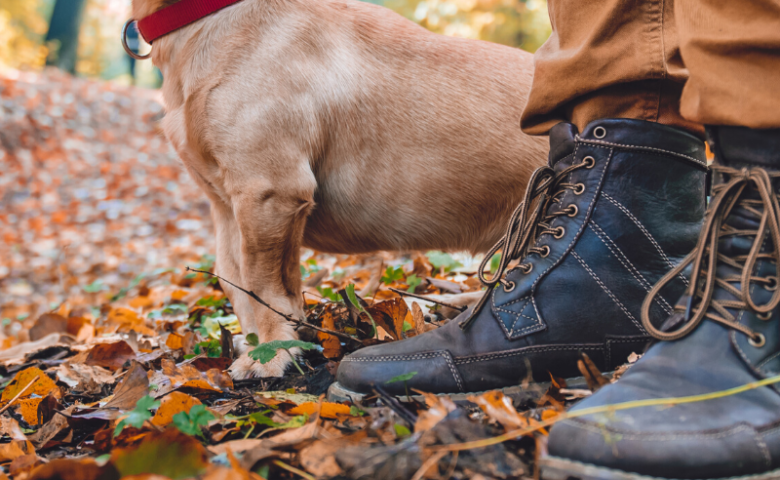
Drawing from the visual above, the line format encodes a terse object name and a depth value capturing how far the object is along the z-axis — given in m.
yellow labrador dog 0.97
